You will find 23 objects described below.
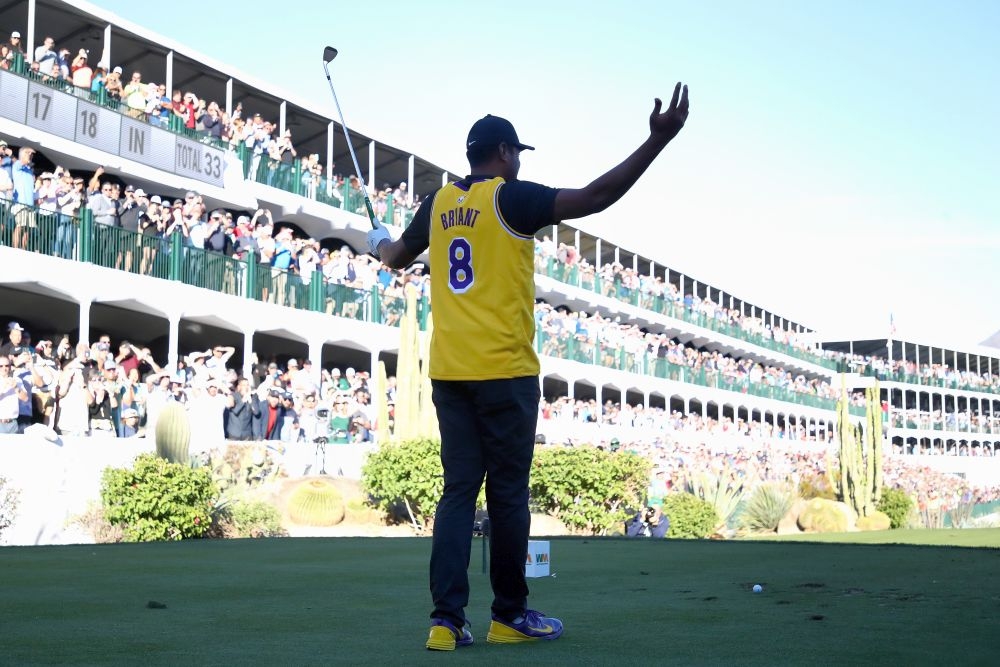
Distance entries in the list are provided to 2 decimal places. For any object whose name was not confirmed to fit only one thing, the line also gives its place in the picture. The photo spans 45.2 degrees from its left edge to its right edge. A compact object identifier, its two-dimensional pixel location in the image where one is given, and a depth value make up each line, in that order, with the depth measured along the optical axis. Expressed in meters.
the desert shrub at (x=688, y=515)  21.39
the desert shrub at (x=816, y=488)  30.04
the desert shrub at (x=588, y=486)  19.80
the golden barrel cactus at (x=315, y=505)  20.64
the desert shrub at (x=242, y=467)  20.09
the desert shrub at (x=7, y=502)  16.33
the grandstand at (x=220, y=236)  22.62
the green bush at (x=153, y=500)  15.45
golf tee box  7.02
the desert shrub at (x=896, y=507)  28.66
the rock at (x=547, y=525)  19.98
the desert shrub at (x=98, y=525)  16.14
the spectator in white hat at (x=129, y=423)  18.95
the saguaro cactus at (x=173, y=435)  17.27
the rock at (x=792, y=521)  25.69
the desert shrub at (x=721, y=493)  23.59
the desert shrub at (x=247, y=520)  17.47
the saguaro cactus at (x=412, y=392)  20.72
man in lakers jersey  4.47
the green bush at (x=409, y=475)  19.62
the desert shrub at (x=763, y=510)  24.27
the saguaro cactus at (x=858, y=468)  28.28
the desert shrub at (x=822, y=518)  26.39
